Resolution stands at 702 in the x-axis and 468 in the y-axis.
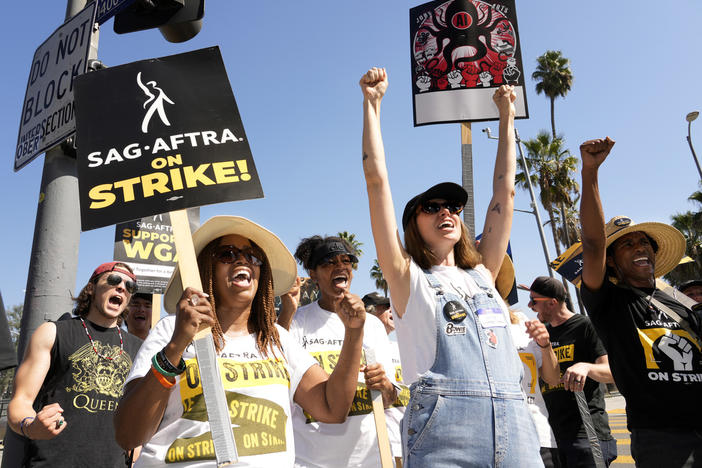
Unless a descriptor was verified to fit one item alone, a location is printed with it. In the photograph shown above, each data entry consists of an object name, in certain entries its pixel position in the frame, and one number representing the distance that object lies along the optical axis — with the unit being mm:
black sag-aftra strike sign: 2227
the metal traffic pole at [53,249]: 3188
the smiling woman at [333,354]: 3246
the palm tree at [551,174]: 26969
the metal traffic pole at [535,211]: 21178
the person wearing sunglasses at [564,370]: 4723
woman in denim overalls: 2086
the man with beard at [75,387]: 2986
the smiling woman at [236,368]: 1978
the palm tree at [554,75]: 33875
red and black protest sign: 3760
